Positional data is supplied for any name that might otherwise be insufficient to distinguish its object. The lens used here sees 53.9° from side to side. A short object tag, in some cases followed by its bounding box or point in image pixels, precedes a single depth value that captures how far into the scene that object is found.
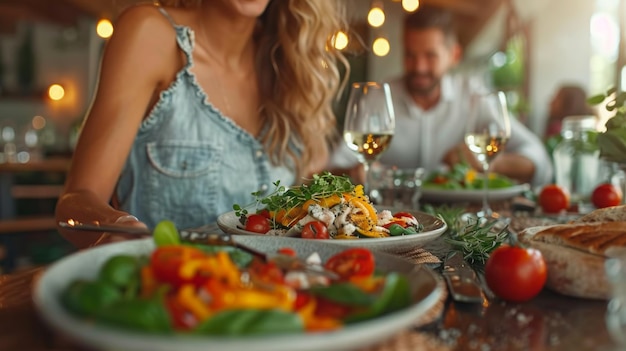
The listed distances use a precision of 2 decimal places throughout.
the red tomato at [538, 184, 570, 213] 1.81
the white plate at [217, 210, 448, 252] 0.99
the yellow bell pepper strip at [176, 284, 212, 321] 0.60
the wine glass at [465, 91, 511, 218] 1.73
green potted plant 1.55
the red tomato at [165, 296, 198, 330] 0.60
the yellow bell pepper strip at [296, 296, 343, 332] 0.62
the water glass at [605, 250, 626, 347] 0.63
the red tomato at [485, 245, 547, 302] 0.86
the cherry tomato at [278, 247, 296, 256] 0.89
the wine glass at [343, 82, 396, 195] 1.57
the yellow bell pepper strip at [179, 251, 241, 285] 0.65
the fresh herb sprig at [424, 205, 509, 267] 1.12
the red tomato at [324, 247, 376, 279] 0.81
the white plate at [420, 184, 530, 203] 1.99
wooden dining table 0.69
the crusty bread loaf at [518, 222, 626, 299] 0.89
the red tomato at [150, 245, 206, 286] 0.66
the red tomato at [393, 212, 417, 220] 1.22
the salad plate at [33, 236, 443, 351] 0.50
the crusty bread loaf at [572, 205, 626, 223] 1.14
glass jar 2.15
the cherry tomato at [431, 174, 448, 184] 2.15
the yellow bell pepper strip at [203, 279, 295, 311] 0.60
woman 1.66
